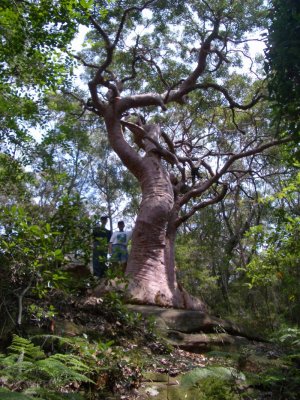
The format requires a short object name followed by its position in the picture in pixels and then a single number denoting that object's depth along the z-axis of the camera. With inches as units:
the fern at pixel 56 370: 99.8
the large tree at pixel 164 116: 339.3
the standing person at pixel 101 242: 210.6
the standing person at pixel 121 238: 348.5
